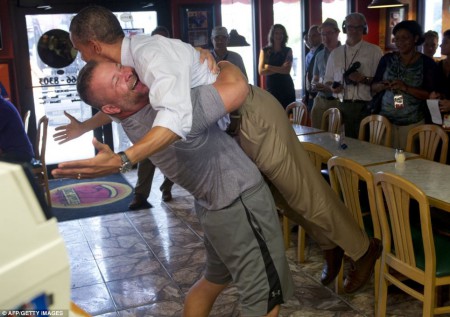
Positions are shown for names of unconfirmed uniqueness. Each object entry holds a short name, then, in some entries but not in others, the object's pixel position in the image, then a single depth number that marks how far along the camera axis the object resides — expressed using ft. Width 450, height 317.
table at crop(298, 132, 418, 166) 12.08
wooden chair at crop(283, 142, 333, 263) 11.64
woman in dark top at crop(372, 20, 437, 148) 14.94
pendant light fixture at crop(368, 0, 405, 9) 22.90
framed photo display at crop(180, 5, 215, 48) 25.00
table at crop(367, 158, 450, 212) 8.88
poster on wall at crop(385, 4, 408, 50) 30.45
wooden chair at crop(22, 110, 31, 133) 19.11
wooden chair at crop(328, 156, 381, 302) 9.23
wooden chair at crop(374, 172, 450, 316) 8.09
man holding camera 18.94
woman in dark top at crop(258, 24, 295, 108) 23.31
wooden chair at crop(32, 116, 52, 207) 16.69
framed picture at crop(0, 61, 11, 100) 21.97
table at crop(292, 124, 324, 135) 16.15
